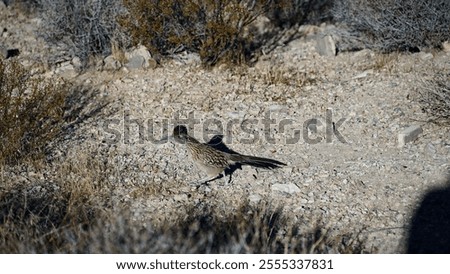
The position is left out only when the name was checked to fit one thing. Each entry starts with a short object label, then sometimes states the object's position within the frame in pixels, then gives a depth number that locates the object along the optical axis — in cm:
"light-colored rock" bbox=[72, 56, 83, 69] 920
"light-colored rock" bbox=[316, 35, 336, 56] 970
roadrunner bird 623
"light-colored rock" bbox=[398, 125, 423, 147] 699
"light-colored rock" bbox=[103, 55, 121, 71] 909
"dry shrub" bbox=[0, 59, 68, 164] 681
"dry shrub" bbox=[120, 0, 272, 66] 892
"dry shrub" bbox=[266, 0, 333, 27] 1084
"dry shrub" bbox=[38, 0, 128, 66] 941
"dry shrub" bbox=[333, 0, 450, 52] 914
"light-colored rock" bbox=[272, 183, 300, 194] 631
